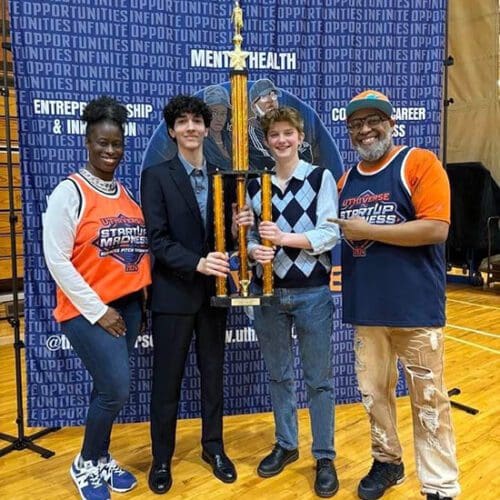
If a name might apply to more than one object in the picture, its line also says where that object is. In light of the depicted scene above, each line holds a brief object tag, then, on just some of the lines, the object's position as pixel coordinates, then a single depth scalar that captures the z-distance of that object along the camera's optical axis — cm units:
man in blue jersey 177
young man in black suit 200
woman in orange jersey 189
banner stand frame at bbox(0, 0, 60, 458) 247
